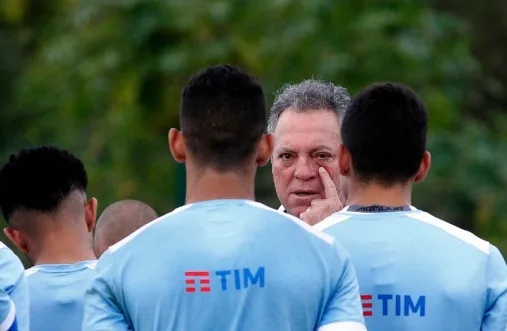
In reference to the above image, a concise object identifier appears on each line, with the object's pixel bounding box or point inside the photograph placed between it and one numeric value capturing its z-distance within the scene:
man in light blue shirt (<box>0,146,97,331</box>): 9.41
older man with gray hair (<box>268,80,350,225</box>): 11.02
